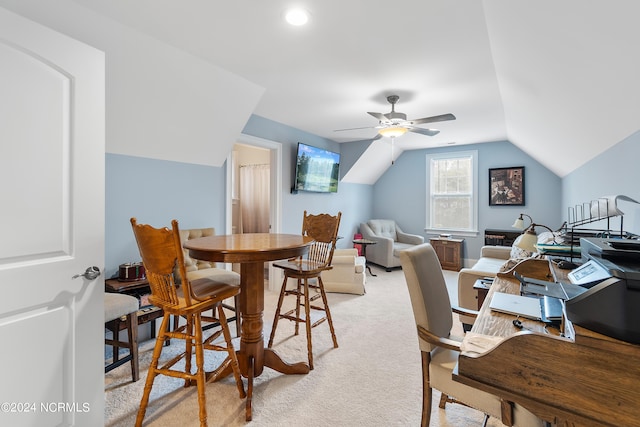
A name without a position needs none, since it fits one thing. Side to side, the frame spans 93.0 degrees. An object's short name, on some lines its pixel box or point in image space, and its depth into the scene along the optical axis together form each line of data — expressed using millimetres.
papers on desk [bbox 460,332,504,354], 980
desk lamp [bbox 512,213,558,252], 2043
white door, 1284
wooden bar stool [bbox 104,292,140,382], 2094
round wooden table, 1727
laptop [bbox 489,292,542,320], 1304
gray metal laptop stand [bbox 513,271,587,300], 879
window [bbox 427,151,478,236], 6230
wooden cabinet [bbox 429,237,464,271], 5926
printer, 677
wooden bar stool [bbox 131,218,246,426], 1572
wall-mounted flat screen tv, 4785
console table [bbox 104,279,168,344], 2443
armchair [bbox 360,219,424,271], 5918
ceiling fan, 3342
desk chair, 1289
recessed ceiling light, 1944
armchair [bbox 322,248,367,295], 4402
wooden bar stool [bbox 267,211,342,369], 2461
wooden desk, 668
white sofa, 3101
